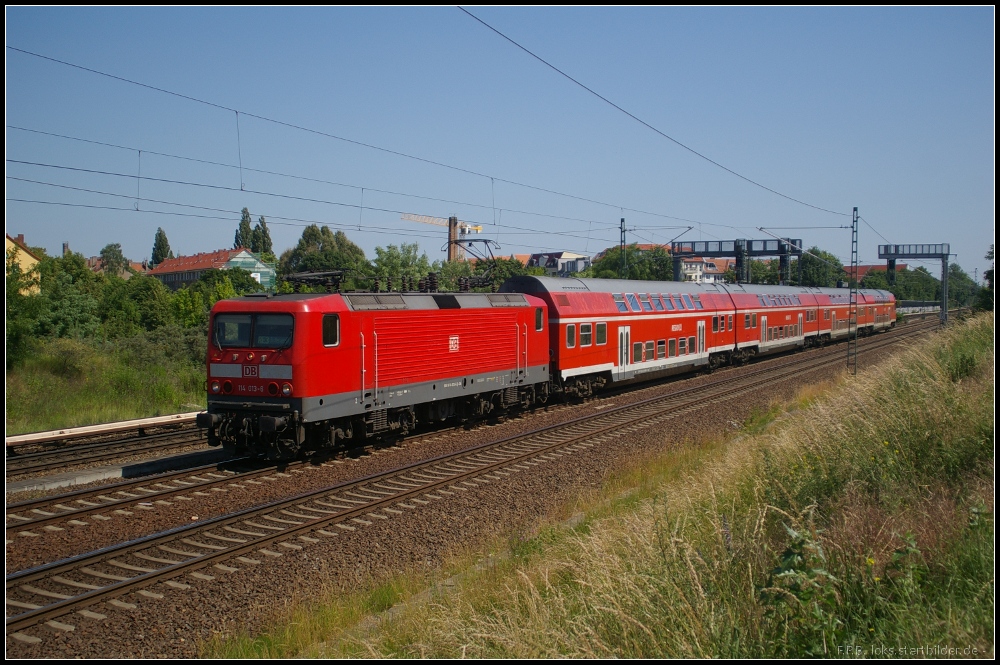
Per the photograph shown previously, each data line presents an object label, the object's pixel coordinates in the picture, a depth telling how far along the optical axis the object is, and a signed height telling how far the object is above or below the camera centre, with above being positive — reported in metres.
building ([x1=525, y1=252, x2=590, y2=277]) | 141.29 +12.69
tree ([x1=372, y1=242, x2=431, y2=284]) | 54.34 +4.86
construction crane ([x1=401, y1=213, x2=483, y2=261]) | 61.71 +9.24
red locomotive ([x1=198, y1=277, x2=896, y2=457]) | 13.42 -0.70
